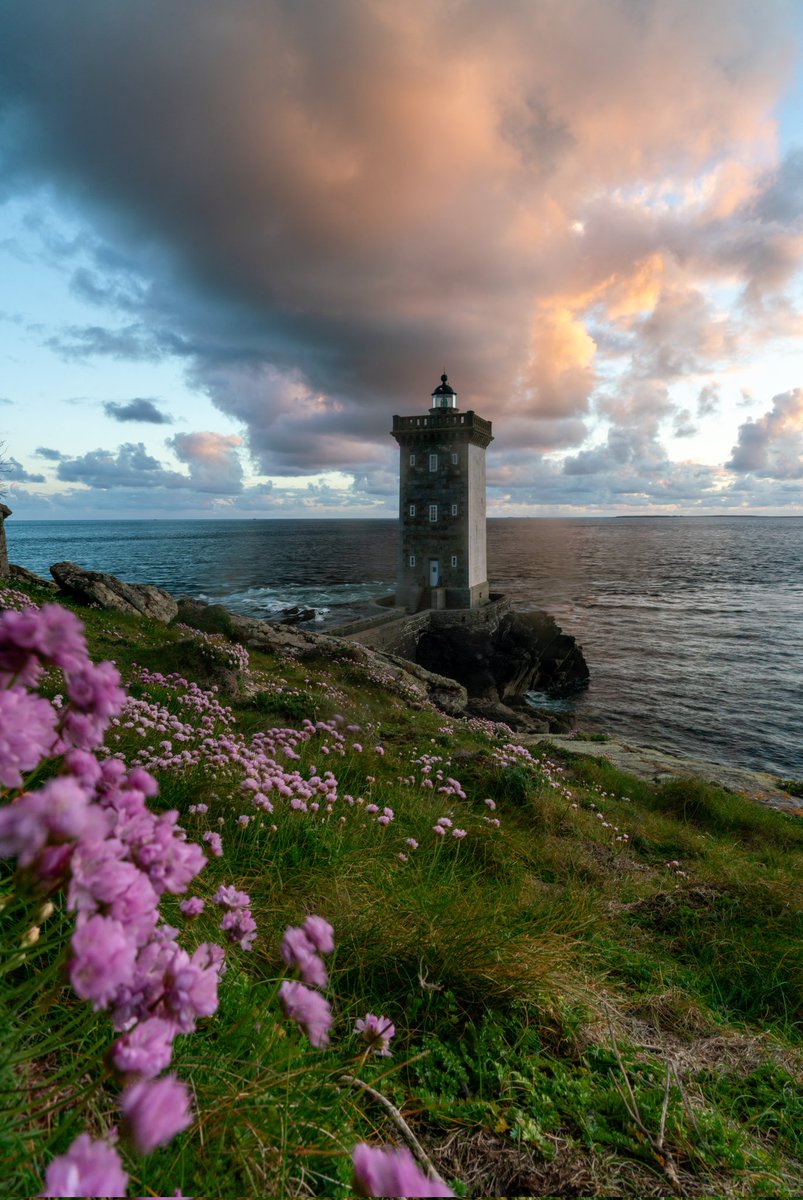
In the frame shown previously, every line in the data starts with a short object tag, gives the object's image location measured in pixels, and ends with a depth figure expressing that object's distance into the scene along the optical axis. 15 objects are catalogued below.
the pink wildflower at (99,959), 0.95
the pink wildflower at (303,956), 1.48
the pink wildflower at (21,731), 1.01
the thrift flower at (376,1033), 1.84
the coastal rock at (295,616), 37.57
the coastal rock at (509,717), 21.73
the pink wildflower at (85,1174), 0.72
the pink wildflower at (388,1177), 0.88
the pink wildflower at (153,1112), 0.86
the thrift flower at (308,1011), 1.43
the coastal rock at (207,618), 18.31
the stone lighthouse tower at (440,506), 35.72
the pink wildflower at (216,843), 2.09
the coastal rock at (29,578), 17.20
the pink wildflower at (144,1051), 1.03
